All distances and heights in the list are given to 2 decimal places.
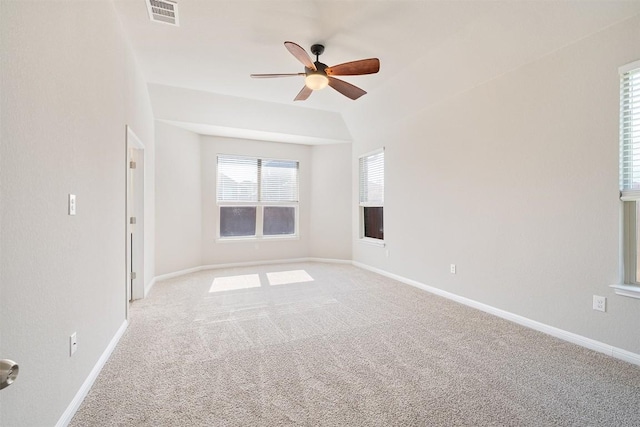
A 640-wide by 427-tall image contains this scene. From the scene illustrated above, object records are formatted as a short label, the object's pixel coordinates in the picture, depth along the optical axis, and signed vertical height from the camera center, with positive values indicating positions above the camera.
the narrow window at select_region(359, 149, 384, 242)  5.14 +0.32
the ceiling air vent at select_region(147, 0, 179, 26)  2.45 +1.82
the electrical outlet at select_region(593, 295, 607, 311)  2.24 -0.73
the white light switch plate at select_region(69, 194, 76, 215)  1.64 +0.04
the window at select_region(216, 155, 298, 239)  5.67 +0.30
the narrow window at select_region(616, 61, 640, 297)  2.08 +0.37
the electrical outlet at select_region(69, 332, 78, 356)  1.63 -0.78
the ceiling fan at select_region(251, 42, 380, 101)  2.67 +1.44
